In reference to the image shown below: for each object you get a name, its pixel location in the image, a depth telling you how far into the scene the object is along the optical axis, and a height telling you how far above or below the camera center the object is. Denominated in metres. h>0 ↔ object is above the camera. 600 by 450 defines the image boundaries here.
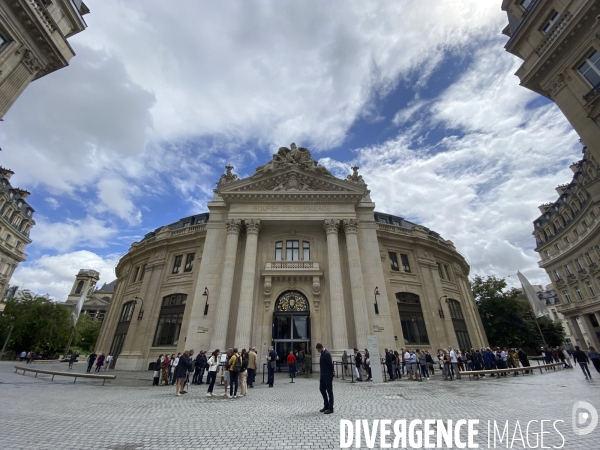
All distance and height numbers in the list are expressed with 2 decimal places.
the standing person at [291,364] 15.49 +0.16
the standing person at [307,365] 18.03 +0.10
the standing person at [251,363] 12.14 +0.17
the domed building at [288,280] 21.20 +7.09
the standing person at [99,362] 22.77 +0.45
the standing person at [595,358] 14.51 +0.38
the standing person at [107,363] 25.22 +0.42
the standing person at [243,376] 11.17 -0.33
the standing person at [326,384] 7.14 -0.39
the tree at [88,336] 58.16 +6.29
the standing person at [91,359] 21.37 +0.65
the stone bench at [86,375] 13.50 -0.32
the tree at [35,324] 39.91 +5.88
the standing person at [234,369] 10.71 -0.05
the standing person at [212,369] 11.04 -0.05
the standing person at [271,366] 13.59 +0.06
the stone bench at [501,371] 15.35 -0.24
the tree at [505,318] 40.81 +6.43
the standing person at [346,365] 17.52 +0.12
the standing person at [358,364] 16.02 +0.15
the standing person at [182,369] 11.02 -0.05
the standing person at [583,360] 13.48 +0.26
